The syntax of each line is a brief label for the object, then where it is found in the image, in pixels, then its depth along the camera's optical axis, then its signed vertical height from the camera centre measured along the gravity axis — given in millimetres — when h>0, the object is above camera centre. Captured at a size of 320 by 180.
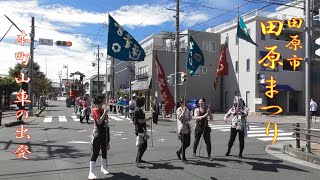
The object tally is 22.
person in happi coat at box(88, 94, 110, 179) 5476 -764
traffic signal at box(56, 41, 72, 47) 19434 +3619
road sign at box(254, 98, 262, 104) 24727 -728
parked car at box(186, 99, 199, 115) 26745 -1094
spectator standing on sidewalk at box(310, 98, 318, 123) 18573 -999
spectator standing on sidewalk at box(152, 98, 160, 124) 16634 -1301
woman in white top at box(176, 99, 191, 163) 6786 -907
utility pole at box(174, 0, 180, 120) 19100 +2495
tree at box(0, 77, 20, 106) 29654 +639
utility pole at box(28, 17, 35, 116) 20958 +2131
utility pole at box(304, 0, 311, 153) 7756 +974
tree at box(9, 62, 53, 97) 41186 +1884
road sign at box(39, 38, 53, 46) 19301 +3728
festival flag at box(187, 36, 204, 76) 12149 +1604
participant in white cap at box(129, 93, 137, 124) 16415 -789
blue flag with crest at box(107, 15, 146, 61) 7462 +1445
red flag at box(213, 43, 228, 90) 8734 +891
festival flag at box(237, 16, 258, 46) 10931 +2543
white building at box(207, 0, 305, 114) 27825 +2543
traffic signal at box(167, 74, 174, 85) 19448 +958
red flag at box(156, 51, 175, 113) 14533 -27
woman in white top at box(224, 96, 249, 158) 7239 -719
